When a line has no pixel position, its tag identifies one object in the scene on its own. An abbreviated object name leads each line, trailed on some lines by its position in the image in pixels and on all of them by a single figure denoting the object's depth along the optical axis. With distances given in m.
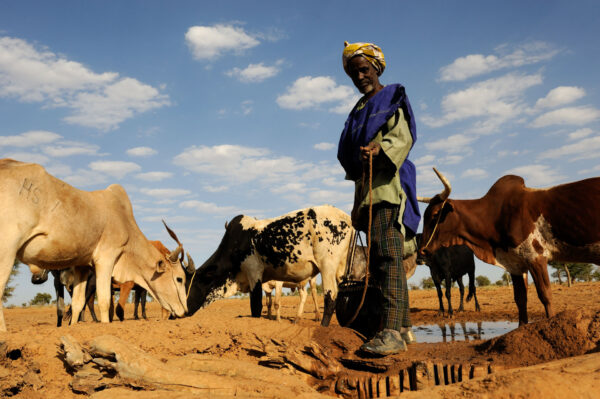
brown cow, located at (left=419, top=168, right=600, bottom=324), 5.39
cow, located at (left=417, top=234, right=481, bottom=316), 12.51
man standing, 3.59
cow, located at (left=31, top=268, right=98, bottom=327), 8.97
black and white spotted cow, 8.33
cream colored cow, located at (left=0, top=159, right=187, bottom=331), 4.61
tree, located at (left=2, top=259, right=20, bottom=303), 22.80
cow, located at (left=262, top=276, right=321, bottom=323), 11.26
